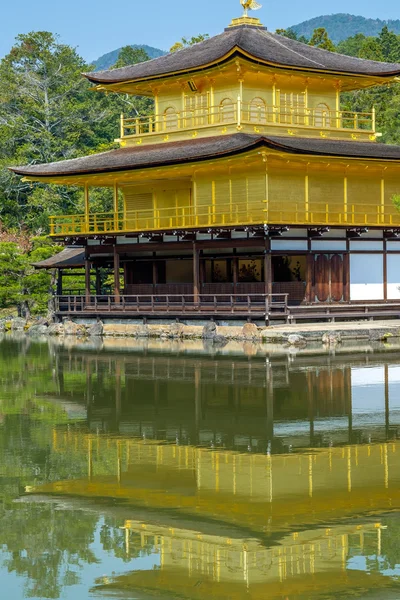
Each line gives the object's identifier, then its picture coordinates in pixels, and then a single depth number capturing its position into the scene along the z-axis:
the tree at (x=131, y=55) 118.61
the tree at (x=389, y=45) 98.19
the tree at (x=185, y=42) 78.06
